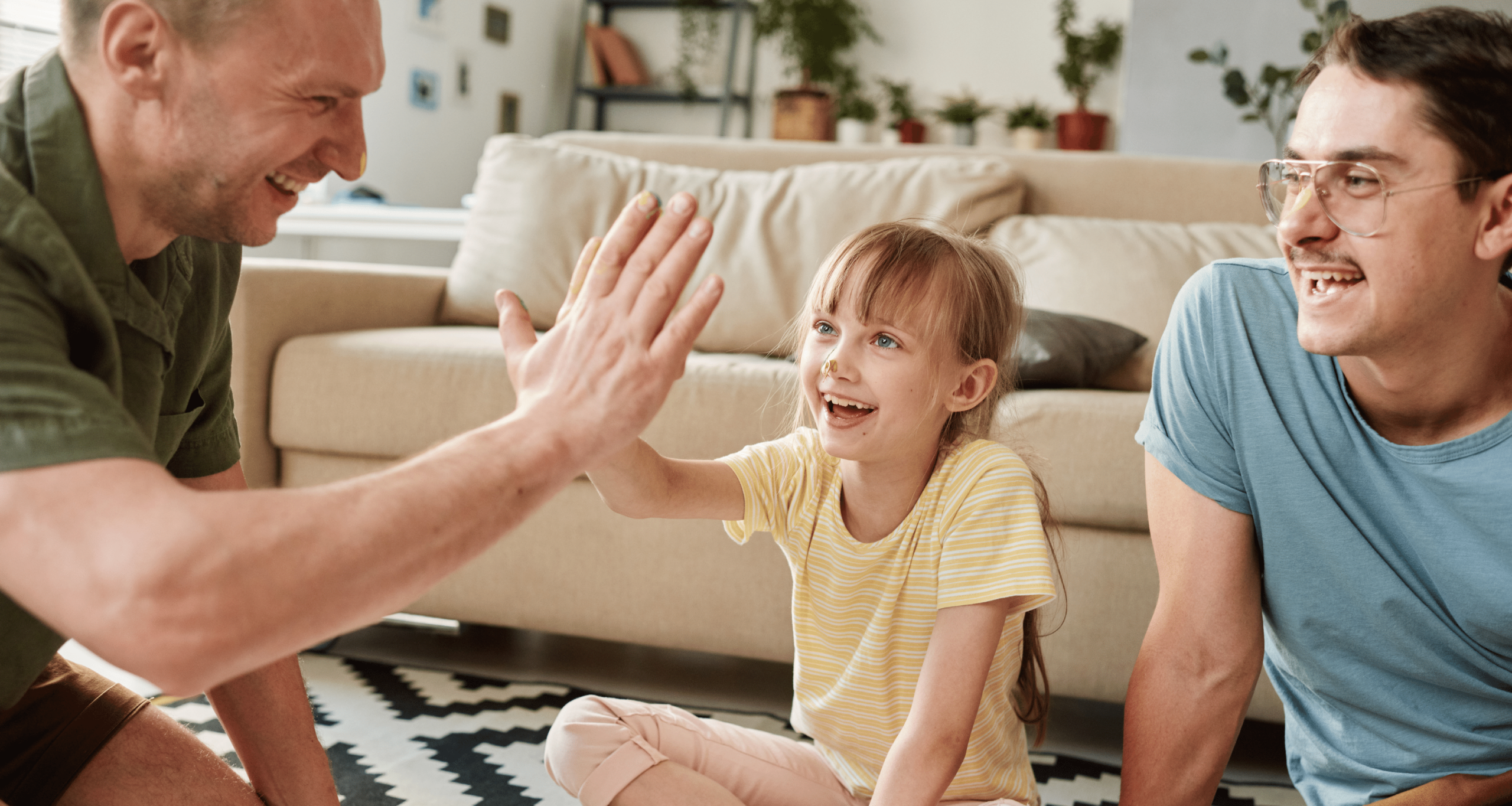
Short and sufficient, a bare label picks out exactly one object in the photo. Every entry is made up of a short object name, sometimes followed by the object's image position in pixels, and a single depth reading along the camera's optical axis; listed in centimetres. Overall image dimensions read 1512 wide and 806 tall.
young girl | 110
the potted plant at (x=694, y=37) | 576
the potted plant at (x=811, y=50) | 548
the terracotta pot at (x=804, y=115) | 546
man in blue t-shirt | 100
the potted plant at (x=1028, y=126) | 531
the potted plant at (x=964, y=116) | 534
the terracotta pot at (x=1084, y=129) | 523
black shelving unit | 576
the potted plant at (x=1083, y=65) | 525
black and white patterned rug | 148
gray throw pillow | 186
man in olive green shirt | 62
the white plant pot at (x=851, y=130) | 543
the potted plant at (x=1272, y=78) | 308
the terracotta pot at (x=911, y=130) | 552
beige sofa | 169
